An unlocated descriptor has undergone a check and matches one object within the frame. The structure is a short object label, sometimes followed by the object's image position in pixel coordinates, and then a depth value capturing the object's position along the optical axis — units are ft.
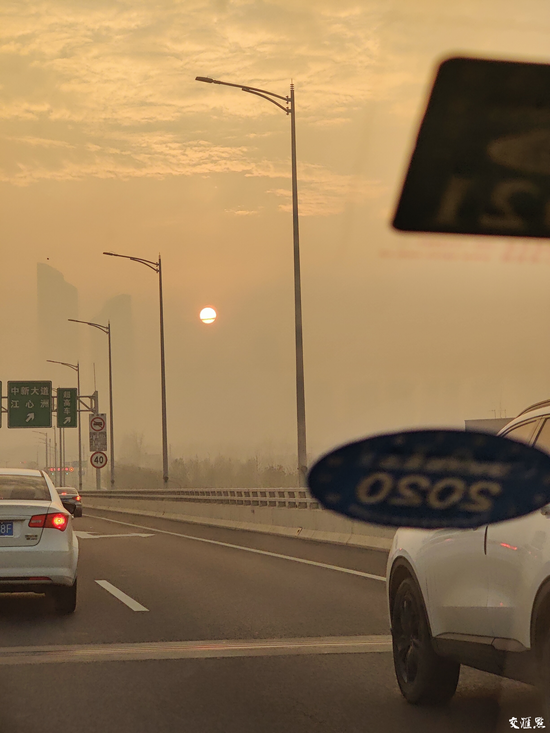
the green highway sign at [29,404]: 193.47
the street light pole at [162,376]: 150.61
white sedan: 38.99
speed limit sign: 158.37
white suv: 17.30
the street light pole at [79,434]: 259.76
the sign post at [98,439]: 159.43
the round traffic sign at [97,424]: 162.50
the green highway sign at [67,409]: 201.77
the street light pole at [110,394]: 206.49
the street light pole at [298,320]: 98.37
